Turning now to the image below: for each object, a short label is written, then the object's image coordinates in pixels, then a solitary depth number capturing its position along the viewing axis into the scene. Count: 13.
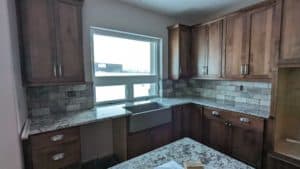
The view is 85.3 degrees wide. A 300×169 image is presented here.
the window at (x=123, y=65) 2.43
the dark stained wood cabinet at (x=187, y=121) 2.63
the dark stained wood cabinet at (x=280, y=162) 1.68
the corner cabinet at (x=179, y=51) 2.92
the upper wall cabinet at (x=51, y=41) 1.62
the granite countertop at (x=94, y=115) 1.59
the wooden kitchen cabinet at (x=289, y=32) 1.66
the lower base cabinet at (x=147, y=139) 2.15
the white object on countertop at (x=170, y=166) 0.92
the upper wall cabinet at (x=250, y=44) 2.00
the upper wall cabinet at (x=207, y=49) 2.59
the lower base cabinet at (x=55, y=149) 1.47
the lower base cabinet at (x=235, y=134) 2.01
